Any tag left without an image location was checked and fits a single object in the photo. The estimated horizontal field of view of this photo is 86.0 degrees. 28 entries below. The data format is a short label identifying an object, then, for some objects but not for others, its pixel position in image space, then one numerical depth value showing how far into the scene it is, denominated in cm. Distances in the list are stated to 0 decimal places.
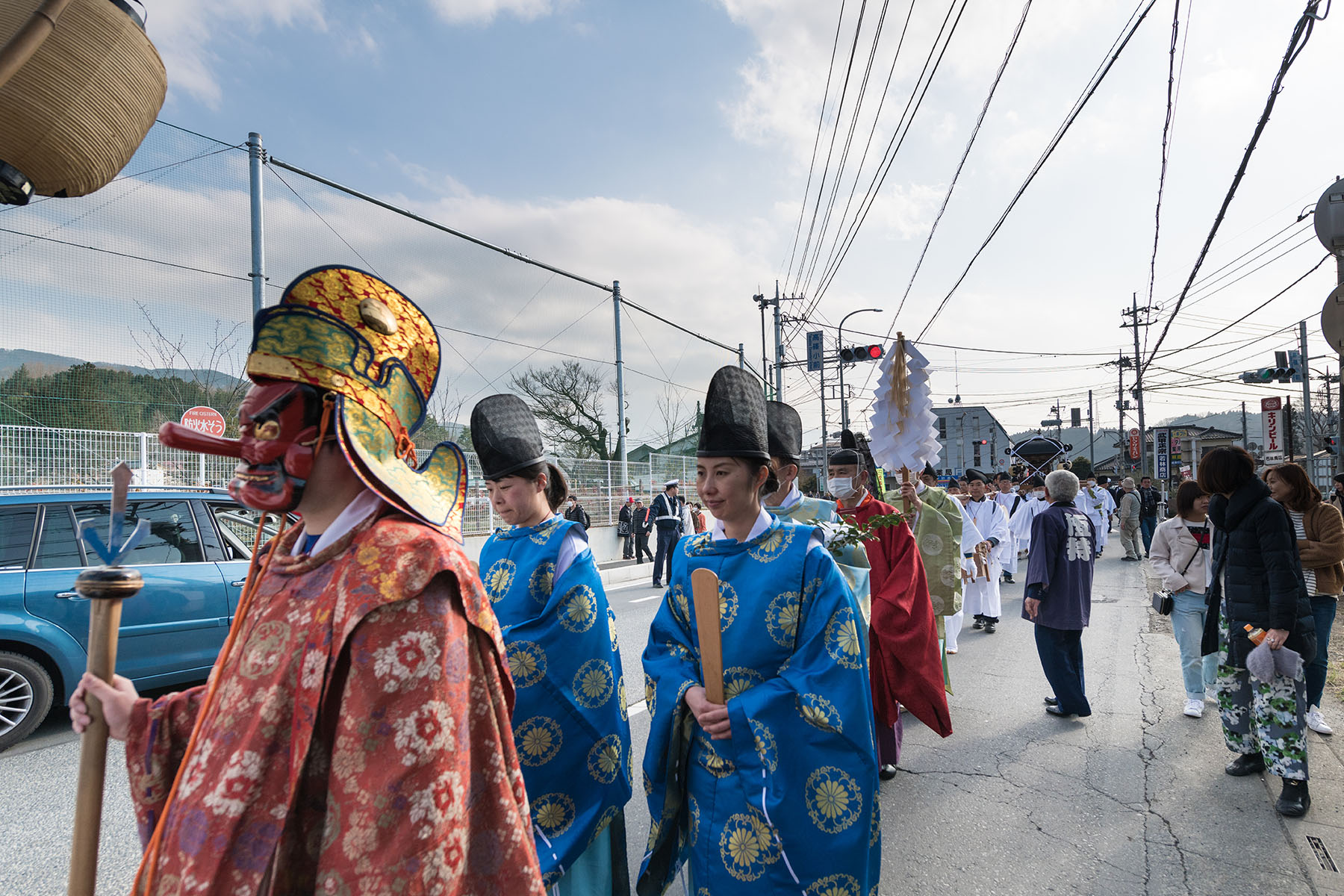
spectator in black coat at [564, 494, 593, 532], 1384
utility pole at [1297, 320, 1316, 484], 1939
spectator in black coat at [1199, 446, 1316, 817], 378
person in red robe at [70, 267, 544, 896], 118
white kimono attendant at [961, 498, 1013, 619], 861
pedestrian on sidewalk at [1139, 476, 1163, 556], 1684
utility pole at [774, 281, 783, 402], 2256
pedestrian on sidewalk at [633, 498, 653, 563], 1681
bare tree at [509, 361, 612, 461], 3123
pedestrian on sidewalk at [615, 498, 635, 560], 1784
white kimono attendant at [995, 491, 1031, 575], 1329
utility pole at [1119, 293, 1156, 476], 2831
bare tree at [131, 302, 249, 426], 1034
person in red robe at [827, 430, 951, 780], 401
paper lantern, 173
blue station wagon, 491
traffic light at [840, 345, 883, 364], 1630
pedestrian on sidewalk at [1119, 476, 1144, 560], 1570
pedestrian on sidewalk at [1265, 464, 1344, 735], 466
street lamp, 2503
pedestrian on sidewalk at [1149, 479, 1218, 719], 548
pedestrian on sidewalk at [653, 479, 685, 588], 1243
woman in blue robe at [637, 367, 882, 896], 209
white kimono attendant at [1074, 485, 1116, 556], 1344
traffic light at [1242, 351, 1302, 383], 2175
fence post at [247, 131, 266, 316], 962
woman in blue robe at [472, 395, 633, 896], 241
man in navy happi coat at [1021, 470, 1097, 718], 532
